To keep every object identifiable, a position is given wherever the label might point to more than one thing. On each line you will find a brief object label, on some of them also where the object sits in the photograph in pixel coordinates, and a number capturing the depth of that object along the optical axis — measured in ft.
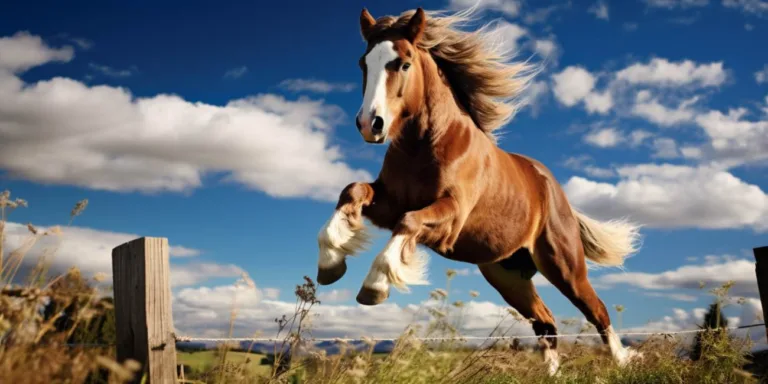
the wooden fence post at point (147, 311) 10.59
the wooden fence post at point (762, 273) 18.34
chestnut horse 14.89
